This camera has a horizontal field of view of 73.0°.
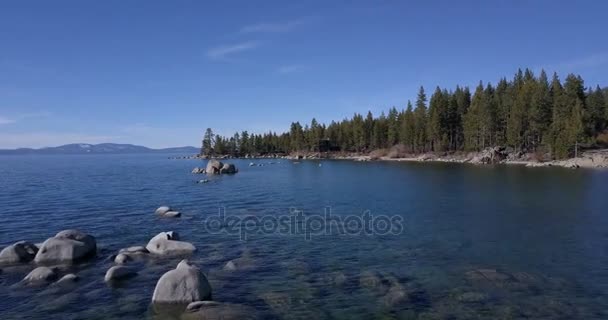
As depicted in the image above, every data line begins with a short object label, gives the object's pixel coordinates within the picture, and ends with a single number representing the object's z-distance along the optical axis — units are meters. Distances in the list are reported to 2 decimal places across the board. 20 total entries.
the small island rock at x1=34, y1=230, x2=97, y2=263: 21.94
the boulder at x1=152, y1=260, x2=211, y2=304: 16.20
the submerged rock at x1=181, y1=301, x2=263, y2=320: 14.64
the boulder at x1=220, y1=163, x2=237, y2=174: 96.60
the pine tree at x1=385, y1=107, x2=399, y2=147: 161.31
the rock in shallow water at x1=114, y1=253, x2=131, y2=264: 21.94
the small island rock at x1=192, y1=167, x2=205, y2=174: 98.52
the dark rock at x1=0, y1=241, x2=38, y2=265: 21.62
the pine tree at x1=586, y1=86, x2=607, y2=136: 123.19
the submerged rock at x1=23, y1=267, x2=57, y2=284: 18.86
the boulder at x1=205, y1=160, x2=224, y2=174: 94.50
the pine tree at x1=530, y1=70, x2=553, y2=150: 111.19
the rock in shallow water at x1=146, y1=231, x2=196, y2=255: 23.84
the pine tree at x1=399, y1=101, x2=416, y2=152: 149.75
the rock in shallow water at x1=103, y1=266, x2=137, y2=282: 19.19
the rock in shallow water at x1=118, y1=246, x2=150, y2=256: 23.31
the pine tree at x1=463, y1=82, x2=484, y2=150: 126.51
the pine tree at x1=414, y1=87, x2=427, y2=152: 146.00
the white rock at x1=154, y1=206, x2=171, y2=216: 37.12
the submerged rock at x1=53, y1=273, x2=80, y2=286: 18.66
